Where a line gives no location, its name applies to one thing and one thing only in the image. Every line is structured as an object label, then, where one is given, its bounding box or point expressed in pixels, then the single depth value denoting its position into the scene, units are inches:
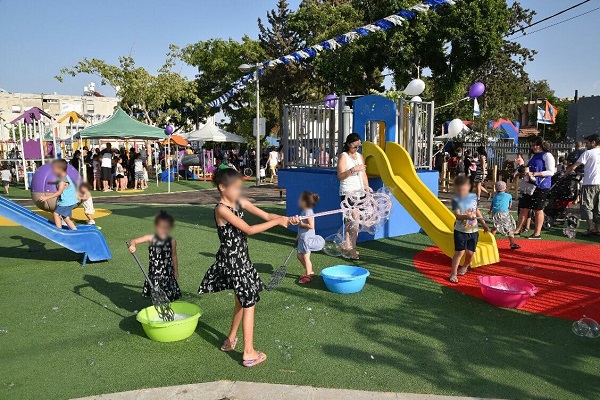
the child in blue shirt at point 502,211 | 251.0
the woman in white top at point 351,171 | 268.8
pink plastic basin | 202.4
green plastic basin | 166.4
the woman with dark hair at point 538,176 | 325.4
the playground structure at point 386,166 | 295.9
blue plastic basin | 224.1
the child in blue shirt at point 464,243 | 233.8
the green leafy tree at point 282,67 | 1295.5
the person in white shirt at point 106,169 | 390.3
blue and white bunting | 478.9
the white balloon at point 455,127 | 830.0
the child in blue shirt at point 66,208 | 294.7
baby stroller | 385.1
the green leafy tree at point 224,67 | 1507.1
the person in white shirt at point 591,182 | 339.3
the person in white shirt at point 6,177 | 698.1
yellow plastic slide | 278.7
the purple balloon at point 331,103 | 374.3
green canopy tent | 485.1
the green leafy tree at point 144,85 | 1050.7
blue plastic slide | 252.4
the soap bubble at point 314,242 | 240.8
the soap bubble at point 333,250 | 302.2
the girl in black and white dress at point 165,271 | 188.7
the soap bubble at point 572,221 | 379.9
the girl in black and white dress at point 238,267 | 141.3
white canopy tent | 1035.3
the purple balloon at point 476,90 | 562.6
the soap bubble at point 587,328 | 176.2
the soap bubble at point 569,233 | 358.3
